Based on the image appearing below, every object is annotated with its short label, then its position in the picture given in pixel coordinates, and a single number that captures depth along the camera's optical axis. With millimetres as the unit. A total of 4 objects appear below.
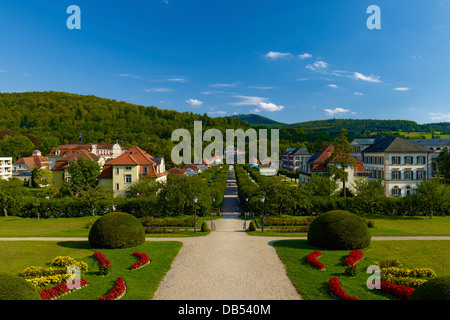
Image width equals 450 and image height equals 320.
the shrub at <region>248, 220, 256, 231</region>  26250
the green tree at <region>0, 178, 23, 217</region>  34250
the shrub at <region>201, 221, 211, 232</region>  25938
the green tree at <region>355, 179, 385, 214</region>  33950
